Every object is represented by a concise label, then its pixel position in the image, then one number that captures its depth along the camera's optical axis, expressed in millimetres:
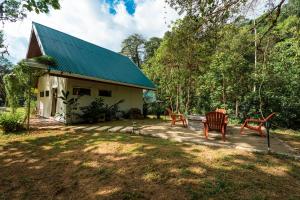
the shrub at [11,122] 7484
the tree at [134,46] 39719
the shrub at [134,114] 14370
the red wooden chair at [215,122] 6027
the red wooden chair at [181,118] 8981
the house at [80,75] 10219
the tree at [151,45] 37219
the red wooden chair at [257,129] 6780
